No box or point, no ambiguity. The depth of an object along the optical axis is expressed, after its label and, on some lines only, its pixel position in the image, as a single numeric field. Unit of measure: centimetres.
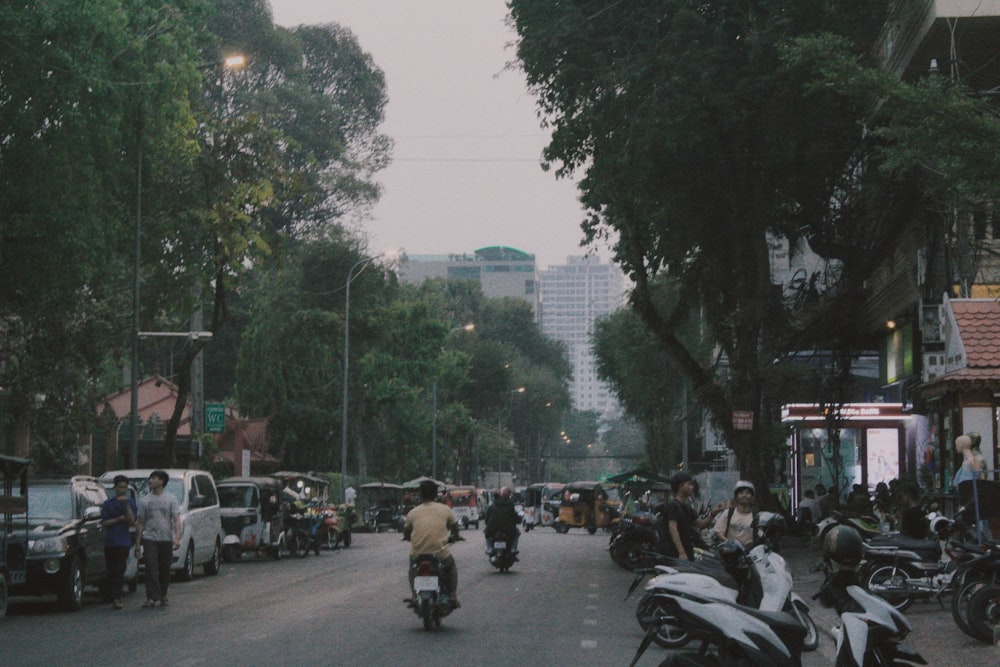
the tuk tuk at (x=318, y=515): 3738
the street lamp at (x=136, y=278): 2905
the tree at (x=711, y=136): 2995
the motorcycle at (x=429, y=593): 1596
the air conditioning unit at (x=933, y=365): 2586
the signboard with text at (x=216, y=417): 4144
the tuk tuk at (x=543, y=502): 7181
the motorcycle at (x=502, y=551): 2720
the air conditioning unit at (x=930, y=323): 2864
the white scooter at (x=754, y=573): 1156
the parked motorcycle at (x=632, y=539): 2638
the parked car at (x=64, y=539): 1909
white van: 2545
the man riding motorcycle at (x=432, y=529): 1619
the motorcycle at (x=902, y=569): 1739
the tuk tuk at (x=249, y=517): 3397
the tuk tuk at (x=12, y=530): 1823
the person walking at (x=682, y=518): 1641
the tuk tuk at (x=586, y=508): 5978
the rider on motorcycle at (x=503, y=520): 2734
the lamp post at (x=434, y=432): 8131
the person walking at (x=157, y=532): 1981
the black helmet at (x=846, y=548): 1058
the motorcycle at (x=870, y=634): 943
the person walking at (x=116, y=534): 2014
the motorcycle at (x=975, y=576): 1495
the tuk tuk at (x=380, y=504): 6212
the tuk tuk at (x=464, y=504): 7031
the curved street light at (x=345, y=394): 5388
